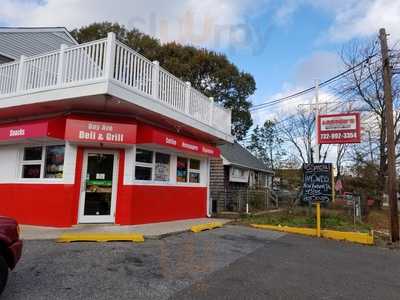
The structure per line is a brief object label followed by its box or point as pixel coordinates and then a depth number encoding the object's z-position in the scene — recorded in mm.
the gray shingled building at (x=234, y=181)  20141
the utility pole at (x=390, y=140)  12742
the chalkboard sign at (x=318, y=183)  12742
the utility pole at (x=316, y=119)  13319
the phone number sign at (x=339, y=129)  12680
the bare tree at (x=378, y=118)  27766
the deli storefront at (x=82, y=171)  10742
